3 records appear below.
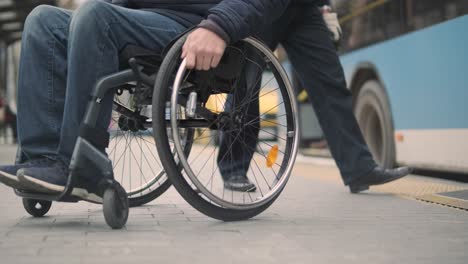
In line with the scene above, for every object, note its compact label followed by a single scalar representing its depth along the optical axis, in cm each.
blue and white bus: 553
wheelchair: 300
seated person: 299
